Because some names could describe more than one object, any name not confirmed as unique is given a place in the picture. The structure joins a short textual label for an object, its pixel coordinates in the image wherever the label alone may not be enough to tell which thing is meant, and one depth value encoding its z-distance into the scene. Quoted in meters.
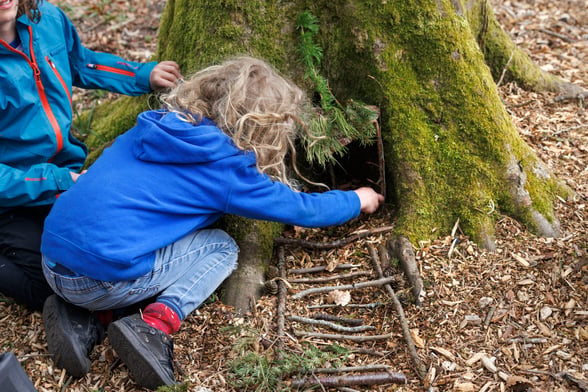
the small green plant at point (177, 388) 2.44
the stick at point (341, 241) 3.28
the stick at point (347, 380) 2.50
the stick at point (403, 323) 2.57
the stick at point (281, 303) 2.73
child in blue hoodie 2.49
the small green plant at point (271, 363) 2.51
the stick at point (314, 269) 3.16
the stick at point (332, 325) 2.82
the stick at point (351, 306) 2.94
